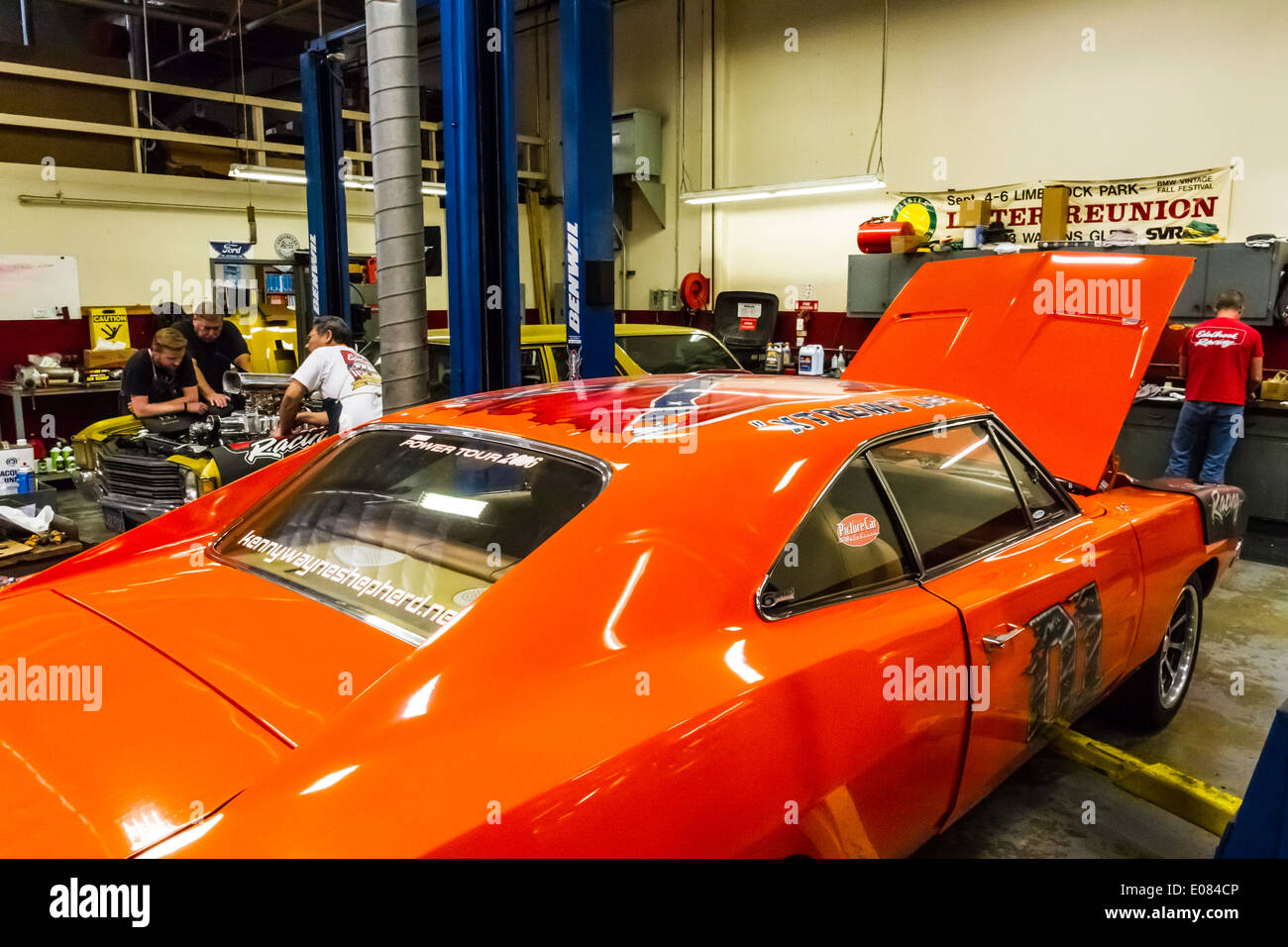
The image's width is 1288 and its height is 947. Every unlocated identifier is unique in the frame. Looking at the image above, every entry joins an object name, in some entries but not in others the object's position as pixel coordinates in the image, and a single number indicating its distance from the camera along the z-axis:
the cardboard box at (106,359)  8.98
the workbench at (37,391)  8.25
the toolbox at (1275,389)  6.87
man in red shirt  6.73
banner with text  7.88
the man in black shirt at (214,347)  7.34
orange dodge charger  1.29
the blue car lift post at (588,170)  4.39
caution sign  9.19
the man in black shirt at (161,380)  6.12
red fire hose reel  11.95
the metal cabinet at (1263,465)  6.83
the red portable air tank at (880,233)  9.20
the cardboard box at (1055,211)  8.43
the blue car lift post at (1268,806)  1.45
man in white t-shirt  5.20
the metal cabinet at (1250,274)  7.01
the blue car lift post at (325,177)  6.86
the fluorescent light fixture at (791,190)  8.98
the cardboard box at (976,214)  8.91
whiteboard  8.73
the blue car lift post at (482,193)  4.36
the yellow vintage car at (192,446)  4.91
